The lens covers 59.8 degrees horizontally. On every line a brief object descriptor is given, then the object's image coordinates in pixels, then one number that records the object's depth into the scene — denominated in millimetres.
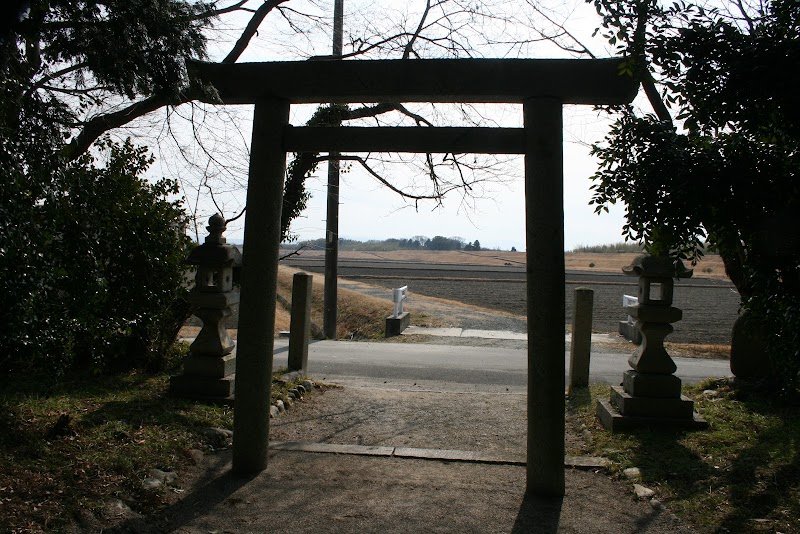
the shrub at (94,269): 4148
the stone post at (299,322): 9602
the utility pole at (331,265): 16938
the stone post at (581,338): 9148
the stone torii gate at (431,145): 4992
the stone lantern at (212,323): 7281
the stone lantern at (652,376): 6836
